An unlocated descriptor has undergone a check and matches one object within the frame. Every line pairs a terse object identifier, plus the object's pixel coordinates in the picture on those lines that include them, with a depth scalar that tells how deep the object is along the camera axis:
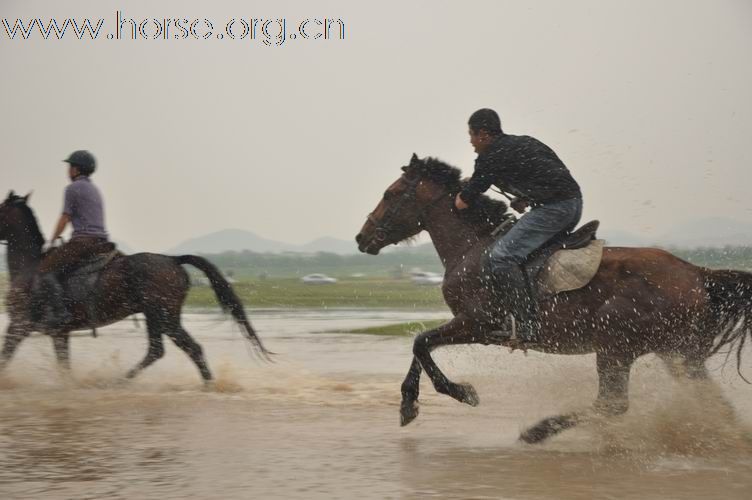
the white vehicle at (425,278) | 64.62
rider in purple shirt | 13.10
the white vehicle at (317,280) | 71.59
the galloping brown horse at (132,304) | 13.07
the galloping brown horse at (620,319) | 9.02
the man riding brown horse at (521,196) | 9.23
